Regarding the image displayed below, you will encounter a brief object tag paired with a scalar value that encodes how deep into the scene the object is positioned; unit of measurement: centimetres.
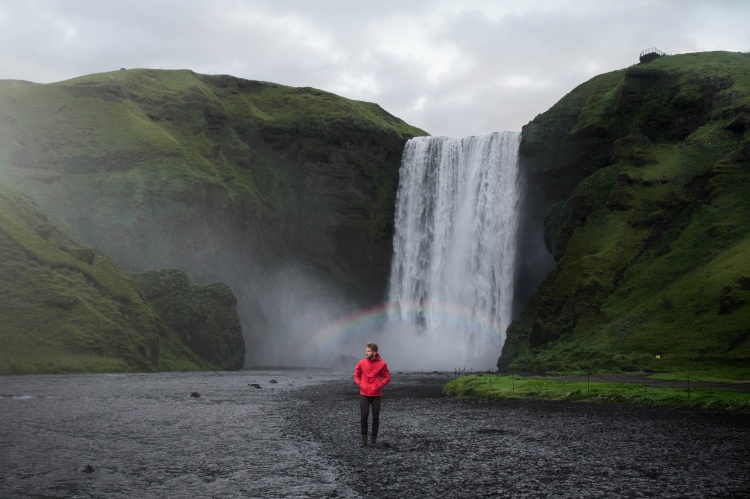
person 2072
